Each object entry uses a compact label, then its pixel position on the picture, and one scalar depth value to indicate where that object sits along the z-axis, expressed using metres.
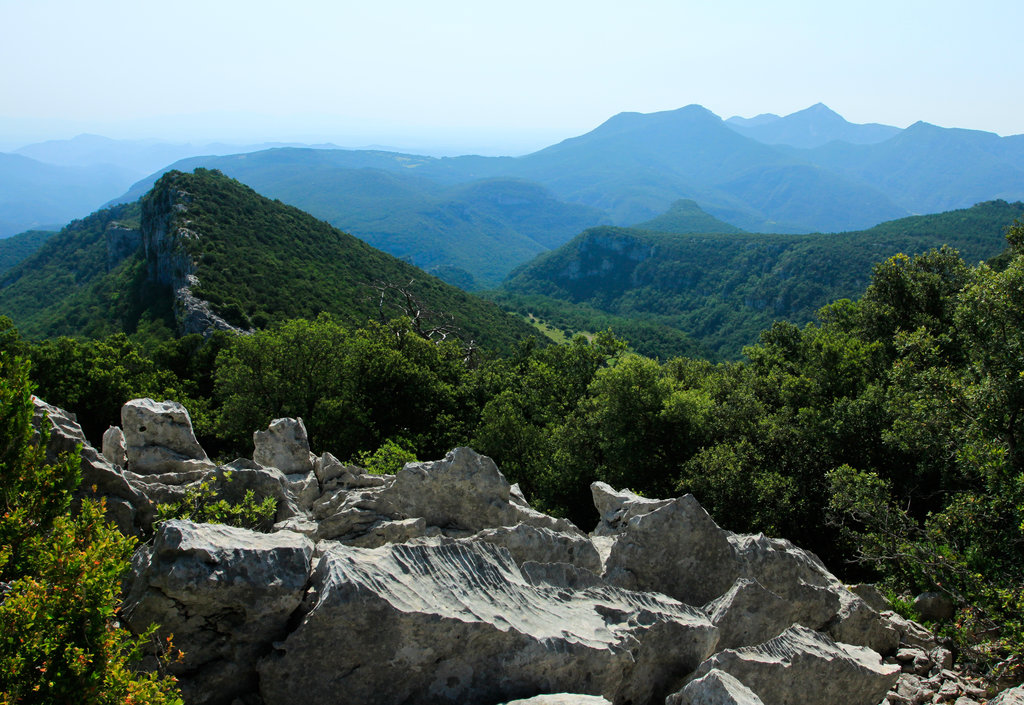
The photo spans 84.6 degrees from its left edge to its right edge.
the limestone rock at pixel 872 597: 16.80
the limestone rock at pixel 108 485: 12.11
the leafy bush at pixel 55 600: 7.22
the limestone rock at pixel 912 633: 15.03
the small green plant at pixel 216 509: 12.49
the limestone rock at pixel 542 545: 14.00
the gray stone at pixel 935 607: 16.52
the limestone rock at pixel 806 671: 11.02
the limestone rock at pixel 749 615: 12.62
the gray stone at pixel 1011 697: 10.85
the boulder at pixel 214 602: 9.02
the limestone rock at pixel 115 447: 17.45
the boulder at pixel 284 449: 20.48
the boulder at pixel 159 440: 17.95
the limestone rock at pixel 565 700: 8.87
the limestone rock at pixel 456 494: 16.89
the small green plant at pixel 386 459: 27.34
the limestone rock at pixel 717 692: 9.06
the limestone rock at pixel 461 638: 9.05
